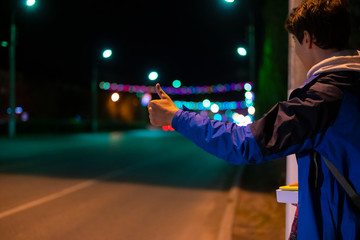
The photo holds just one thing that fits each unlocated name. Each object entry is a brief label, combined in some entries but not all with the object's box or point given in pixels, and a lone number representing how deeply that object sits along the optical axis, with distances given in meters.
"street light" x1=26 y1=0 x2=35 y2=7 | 16.34
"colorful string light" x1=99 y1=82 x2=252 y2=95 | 34.84
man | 1.27
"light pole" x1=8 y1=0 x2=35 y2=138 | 23.97
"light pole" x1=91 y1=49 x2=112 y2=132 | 36.40
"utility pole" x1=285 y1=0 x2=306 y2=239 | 2.83
